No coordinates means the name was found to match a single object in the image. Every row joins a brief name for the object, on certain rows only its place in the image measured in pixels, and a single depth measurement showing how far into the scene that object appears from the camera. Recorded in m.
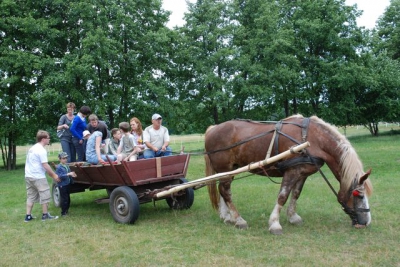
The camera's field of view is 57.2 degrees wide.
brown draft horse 5.52
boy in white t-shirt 6.69
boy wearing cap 7.04
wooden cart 6.31
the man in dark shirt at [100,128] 7.81
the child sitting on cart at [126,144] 7.26
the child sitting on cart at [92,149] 7.16
